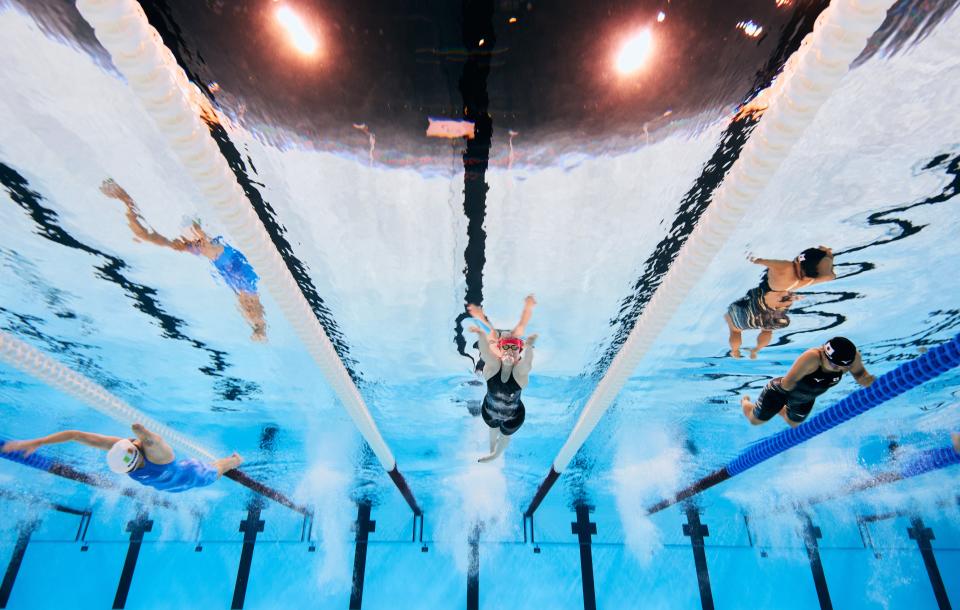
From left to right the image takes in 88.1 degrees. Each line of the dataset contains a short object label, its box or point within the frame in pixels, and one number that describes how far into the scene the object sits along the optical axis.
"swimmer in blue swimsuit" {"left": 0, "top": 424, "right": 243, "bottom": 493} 5.63
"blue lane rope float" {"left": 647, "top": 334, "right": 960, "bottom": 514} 3.97
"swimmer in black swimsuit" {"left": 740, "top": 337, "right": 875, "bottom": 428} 4.93
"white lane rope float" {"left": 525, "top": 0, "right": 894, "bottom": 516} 1.90
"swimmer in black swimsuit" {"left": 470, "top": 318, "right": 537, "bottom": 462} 5.51
